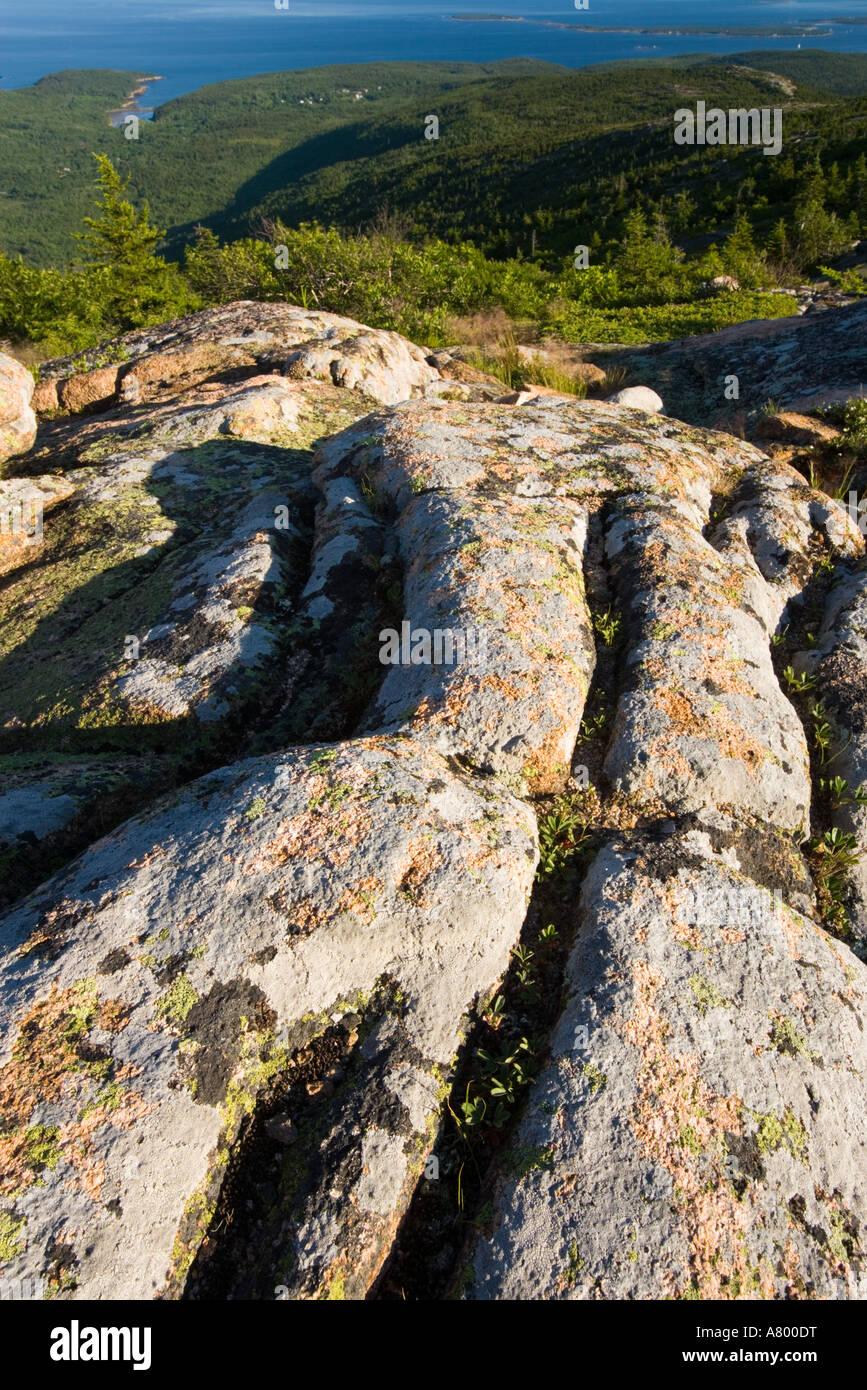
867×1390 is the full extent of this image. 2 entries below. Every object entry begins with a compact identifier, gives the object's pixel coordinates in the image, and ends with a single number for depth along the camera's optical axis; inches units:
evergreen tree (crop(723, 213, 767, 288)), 1156.5
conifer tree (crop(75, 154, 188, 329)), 1188.5
